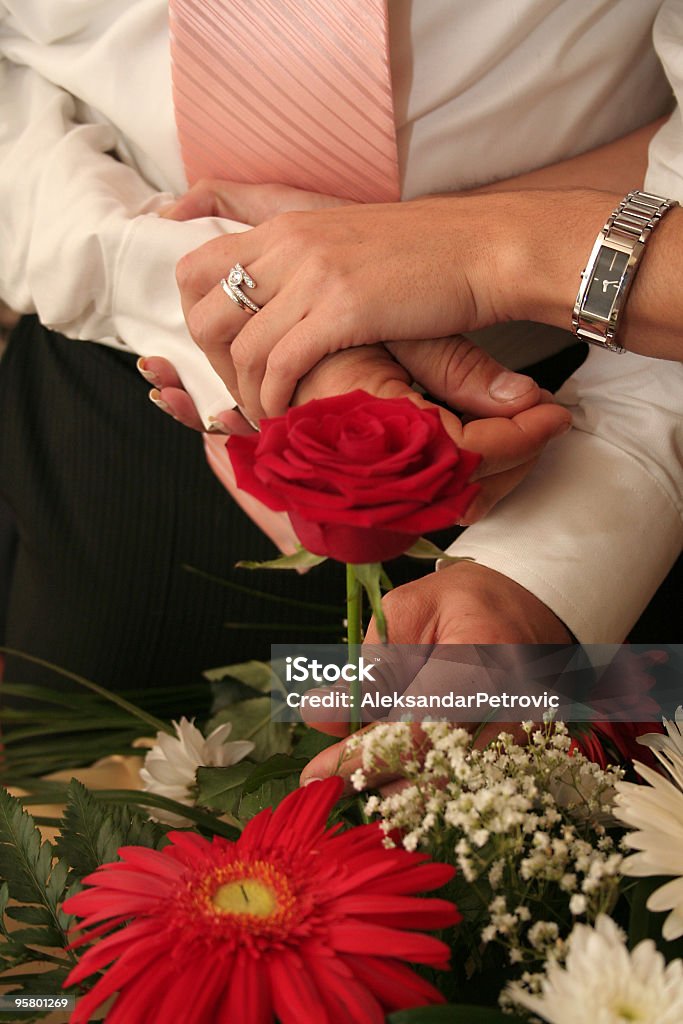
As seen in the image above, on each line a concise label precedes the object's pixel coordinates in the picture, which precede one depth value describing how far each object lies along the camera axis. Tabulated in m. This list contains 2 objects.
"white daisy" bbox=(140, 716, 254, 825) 0.45
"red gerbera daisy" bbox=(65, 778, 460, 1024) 0.24
